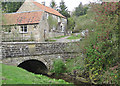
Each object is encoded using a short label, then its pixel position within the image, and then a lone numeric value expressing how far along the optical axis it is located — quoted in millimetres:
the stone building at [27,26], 21000
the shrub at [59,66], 13203
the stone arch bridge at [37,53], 11026
